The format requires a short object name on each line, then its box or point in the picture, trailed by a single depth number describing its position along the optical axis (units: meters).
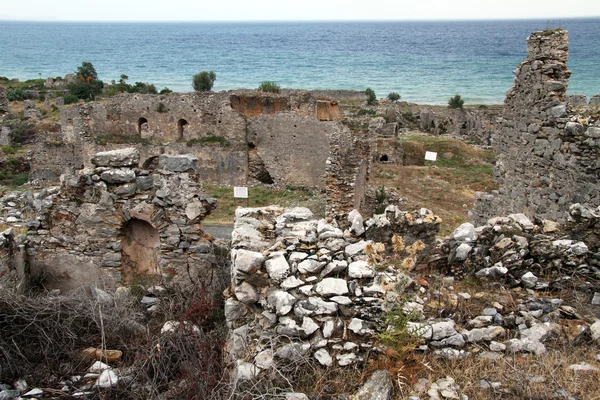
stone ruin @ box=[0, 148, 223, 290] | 7.86
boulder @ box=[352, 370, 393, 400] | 3.87
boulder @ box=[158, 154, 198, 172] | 7.85
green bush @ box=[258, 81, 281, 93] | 40.98
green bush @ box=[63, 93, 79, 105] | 46.75
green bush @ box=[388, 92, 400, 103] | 55.37
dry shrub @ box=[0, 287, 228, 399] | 4.69
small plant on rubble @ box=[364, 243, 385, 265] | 4.61
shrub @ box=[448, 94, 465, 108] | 47.93
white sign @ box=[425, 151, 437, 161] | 20.85
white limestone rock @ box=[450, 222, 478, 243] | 5.46
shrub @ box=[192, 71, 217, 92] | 55.17
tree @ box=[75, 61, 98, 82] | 55.72
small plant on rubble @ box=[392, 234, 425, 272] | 4.56
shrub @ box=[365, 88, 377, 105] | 47.12
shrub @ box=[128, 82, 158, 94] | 51.39
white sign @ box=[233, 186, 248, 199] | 17.50
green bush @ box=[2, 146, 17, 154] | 29.70
